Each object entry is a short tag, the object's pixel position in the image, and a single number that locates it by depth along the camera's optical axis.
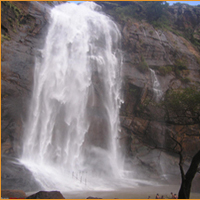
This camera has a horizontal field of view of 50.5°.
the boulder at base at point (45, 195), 9.03
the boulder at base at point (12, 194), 10.59
